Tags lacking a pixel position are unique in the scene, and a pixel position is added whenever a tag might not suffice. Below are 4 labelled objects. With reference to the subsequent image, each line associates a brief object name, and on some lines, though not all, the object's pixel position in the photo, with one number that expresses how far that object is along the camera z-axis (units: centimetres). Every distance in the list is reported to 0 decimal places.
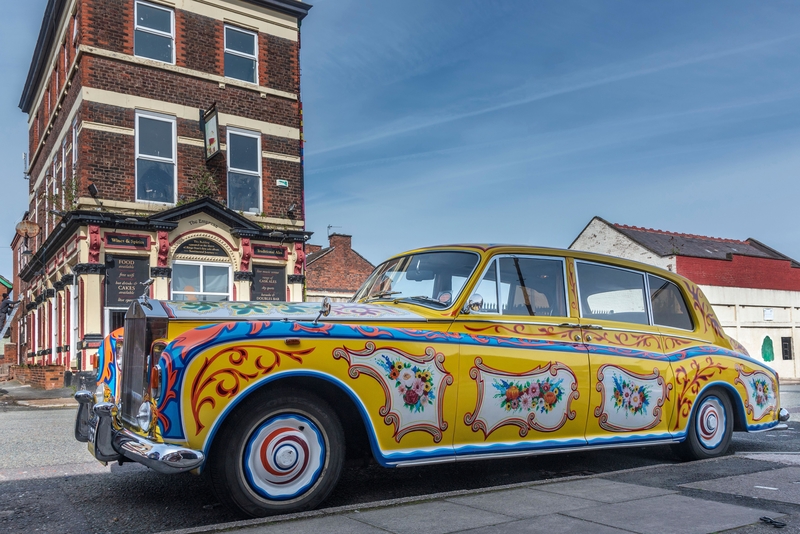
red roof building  2895
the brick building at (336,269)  3503
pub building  1578
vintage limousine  393
